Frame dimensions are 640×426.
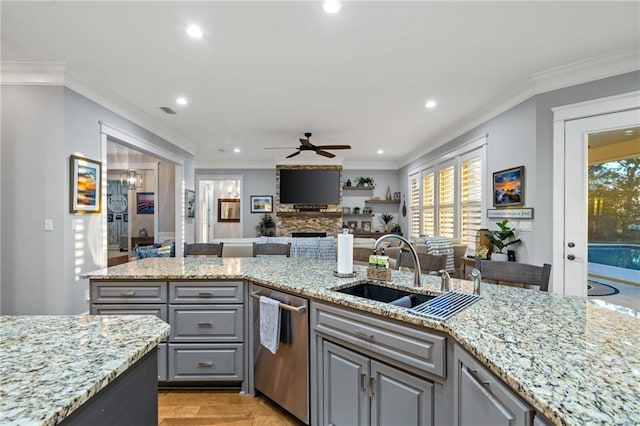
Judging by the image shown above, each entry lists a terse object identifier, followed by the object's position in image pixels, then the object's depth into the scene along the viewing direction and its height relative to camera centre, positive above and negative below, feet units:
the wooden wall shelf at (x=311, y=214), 25.66 -0.10
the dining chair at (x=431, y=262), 7.81 -1.29
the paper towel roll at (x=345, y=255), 6.59 -0.93
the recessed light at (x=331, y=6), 6.83 +4.78
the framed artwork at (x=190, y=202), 20.65 +0.76
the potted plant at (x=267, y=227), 26.55 -1.27
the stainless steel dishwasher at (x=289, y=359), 5.83 -3.08
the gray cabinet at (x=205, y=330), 7.24 -2.84
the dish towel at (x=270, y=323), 6.22 -2.34
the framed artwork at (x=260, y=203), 26.96 +0.87
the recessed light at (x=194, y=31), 7.76 +4.78
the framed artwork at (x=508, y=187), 11.41 +1.04
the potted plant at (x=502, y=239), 11.59 -1.01
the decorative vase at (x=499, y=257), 11.52 -1.69
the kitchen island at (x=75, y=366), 2.20 -1.38
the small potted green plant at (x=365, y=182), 26.75 +2.76
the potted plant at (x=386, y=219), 27.04 -0.55
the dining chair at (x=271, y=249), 10.52 -1.28
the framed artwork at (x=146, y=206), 26.45 +0.57
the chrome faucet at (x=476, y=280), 5.15 -1.16
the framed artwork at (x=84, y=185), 10.61 +1.03
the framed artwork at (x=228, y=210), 30.40 +0.27
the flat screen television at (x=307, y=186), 25.22 +2.25
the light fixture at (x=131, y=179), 25.57 +2.84
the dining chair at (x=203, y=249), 10.42 -1.27
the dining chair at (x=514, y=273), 5.97 -1.24
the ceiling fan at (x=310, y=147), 16.47 +3.70
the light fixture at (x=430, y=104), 12.97 +4.80
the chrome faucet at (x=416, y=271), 5.60 -1.09
